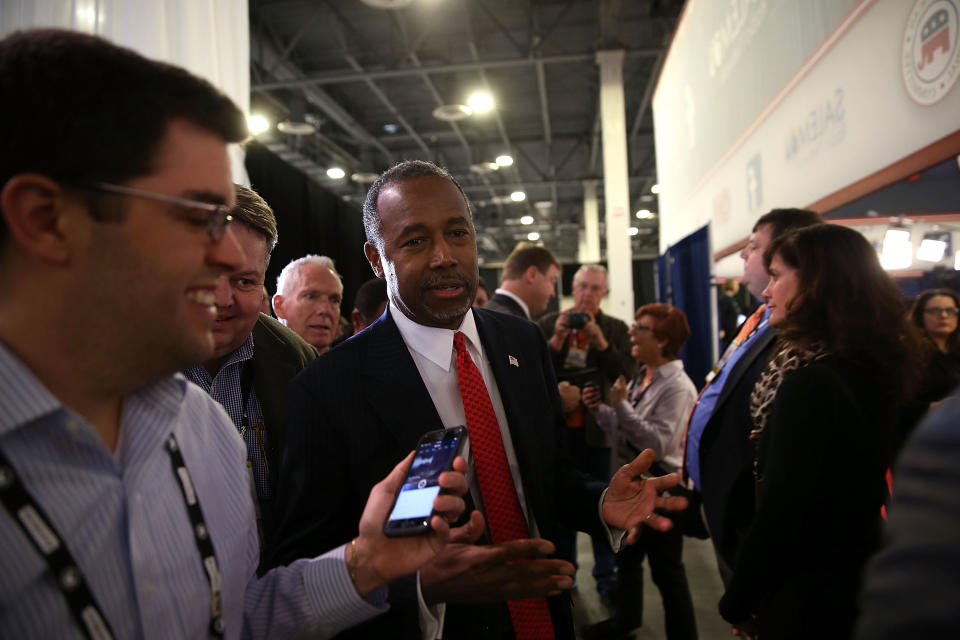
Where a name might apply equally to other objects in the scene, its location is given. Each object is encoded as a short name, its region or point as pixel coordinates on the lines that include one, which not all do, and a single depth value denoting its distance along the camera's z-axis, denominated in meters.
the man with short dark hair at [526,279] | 3.87
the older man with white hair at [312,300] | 2.77
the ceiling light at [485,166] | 12.25
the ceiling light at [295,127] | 9.03
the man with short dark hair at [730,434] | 1.98
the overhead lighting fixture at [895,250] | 3.17
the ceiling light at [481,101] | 8.69
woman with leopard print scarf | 1.51
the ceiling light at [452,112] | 8.48
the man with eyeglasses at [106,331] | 0.66
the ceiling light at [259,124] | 8.62
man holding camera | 3.51
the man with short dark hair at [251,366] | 1.52
